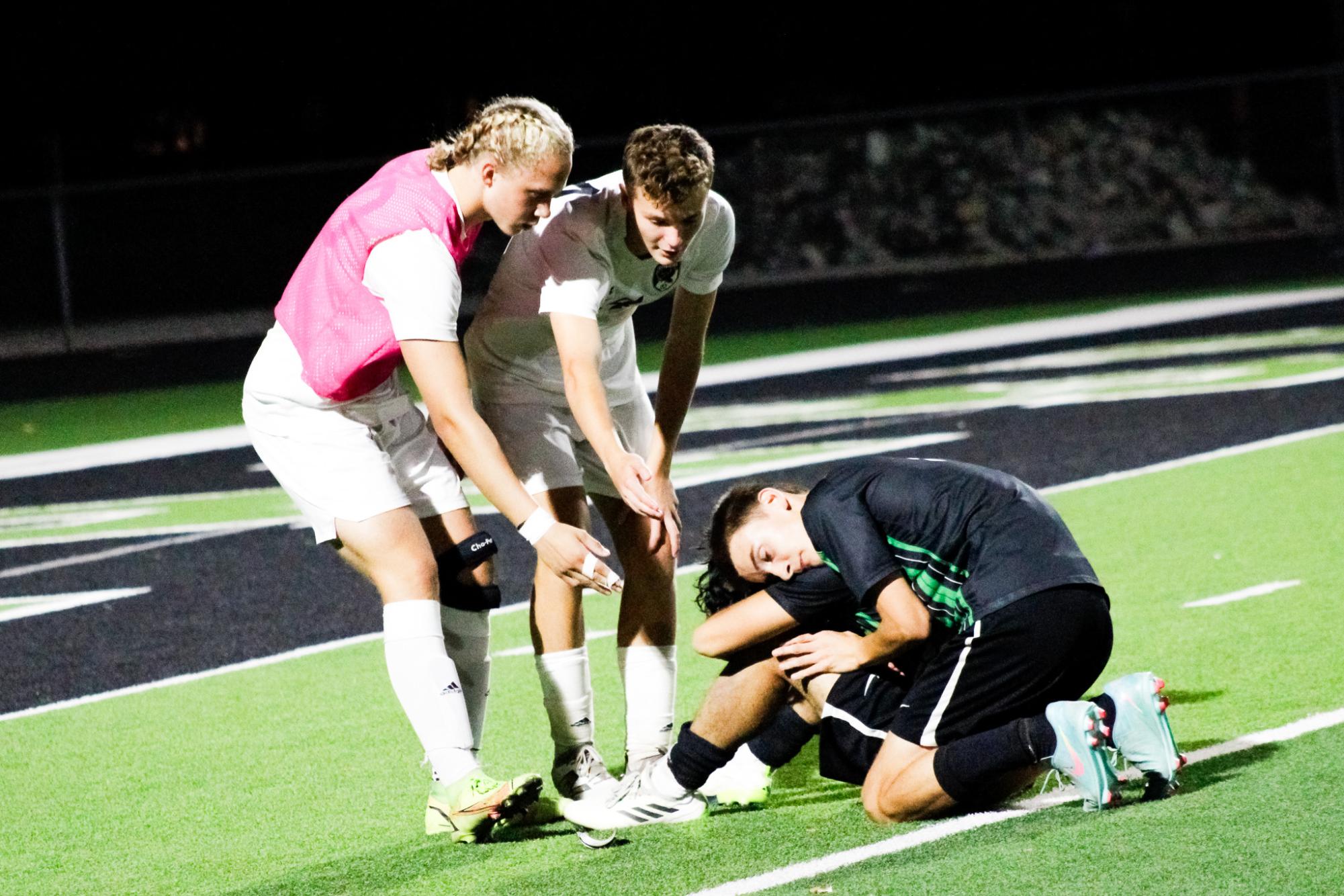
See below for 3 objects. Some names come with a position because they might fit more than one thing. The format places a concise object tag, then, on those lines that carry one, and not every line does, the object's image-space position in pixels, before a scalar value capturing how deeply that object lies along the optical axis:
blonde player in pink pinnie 10.33
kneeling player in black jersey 10.30
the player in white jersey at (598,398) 11.03
